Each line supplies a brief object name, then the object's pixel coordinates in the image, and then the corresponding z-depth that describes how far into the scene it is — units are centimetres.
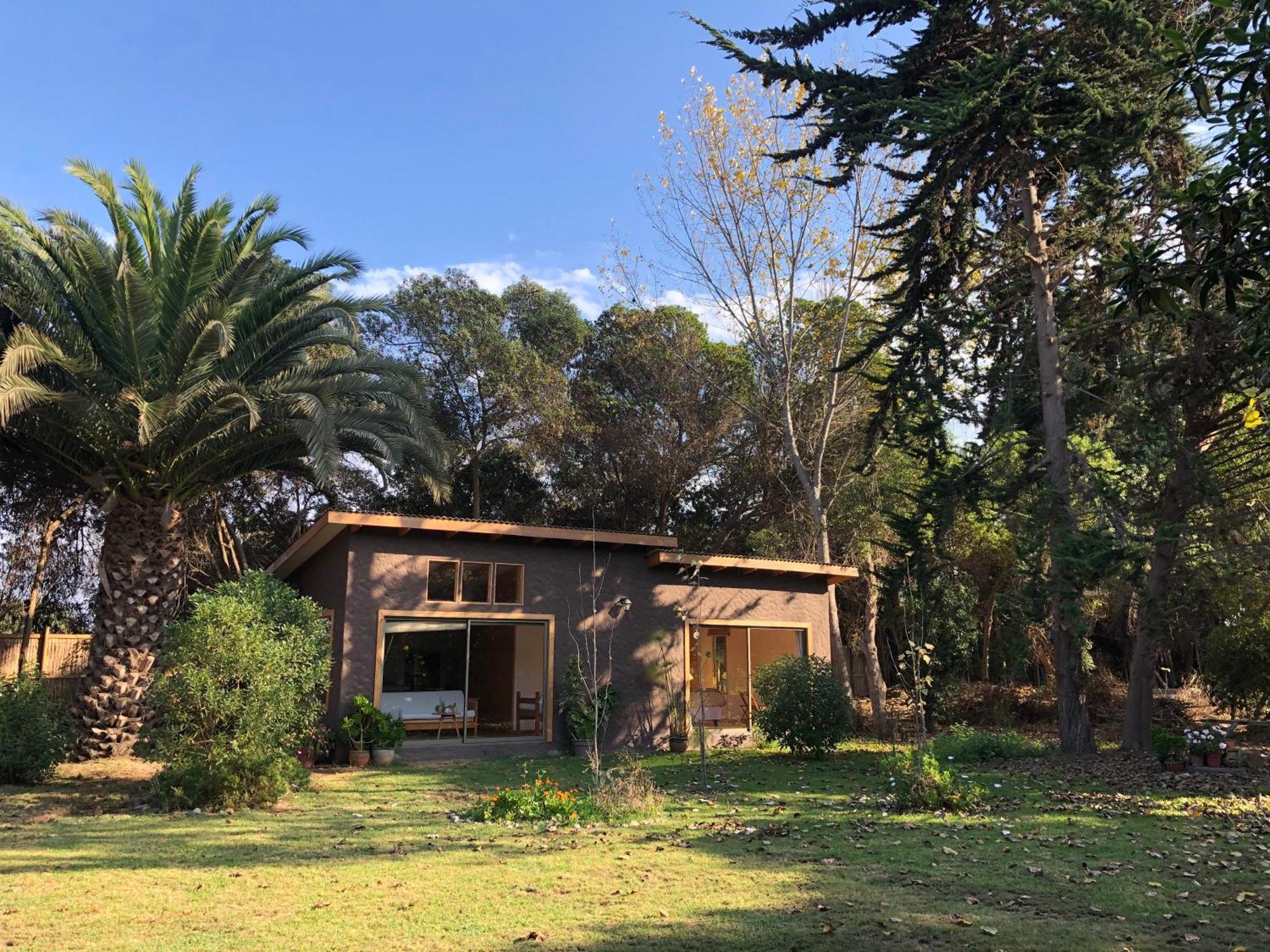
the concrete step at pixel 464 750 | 1409
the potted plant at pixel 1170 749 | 1139
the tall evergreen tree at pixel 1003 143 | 1127
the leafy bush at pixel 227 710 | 909
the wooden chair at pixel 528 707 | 1541
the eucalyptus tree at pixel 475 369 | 2484
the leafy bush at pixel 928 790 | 891
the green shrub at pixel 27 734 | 1062
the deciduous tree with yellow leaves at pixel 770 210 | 1922
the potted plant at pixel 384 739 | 1357
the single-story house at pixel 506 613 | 1408
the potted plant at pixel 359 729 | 1345
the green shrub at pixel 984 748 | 1358
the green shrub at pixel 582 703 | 1487
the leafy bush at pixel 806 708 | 1388
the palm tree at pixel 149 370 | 1218
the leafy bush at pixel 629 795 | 851
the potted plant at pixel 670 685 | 1611
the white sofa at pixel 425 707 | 1445
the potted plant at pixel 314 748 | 1148
